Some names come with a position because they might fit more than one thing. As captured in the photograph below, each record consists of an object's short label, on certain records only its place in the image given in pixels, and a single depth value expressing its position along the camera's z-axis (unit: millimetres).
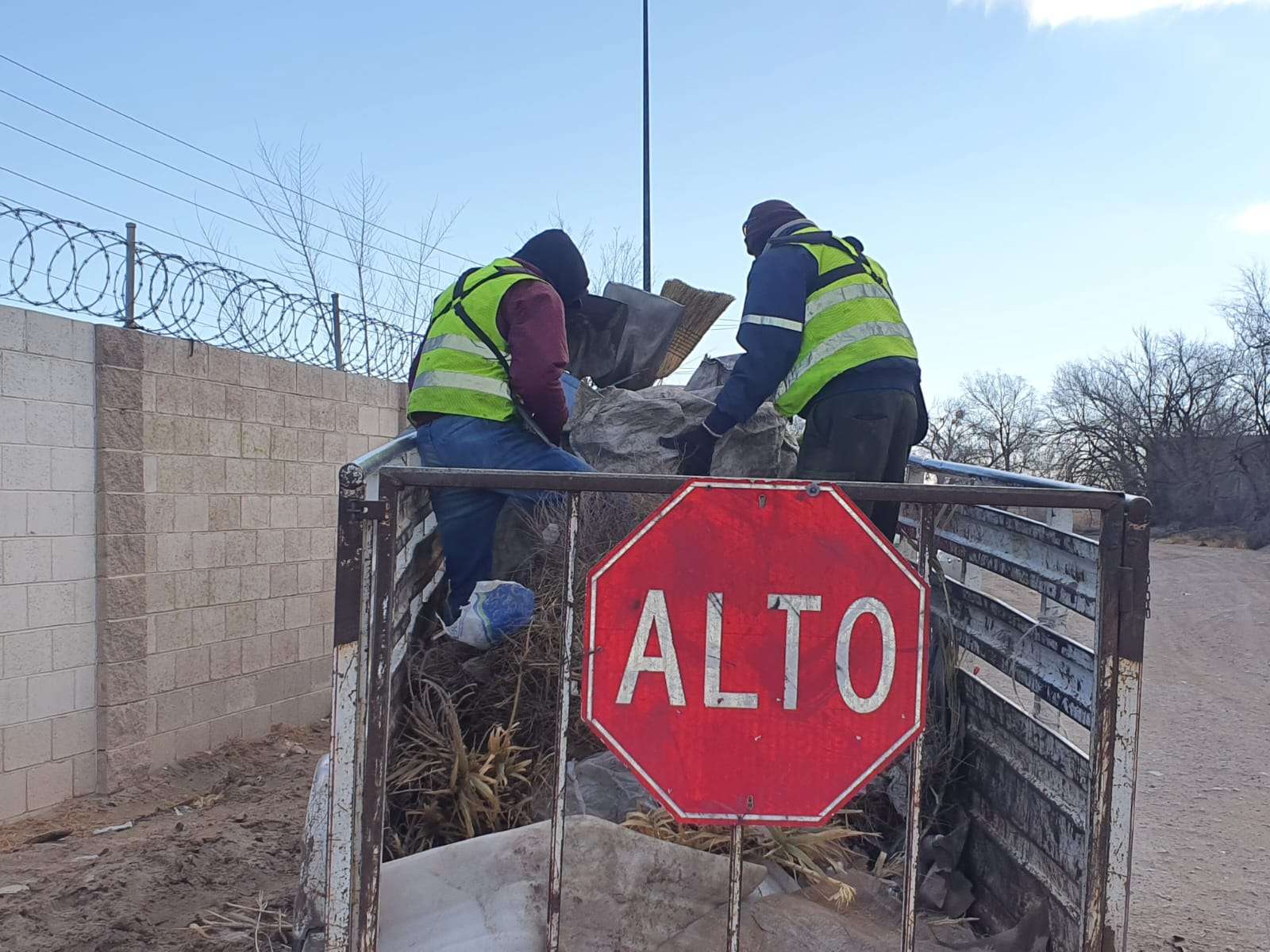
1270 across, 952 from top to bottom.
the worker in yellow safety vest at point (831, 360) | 3867
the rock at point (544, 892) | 2201
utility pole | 13930
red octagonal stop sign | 2057
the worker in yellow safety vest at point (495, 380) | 3768
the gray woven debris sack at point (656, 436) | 4992
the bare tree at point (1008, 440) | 48812
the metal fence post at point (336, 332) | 7453
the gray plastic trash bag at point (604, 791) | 2846
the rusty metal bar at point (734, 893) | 2016
